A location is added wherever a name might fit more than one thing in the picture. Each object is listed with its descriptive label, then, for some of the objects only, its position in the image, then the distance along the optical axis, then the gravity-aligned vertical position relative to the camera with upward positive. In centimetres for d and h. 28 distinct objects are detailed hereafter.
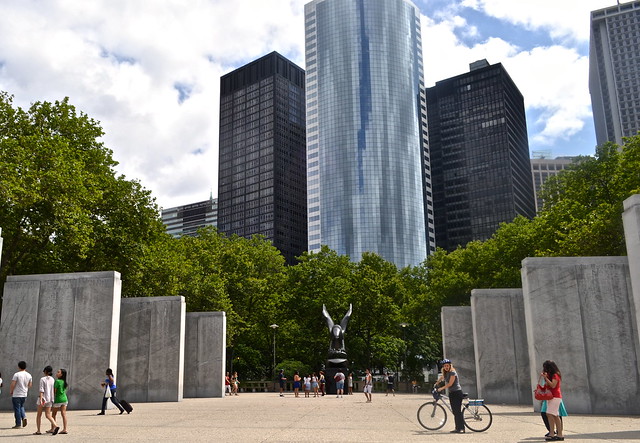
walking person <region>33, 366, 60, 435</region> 1337 -79
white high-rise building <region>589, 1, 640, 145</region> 19638 +9543
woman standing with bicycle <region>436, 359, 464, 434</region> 1352 -81
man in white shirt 1440 -69
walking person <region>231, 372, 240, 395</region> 3918 -171
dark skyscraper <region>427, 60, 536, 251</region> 16062 +5492
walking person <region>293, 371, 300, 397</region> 3522 -159
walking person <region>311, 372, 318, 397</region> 3549 -163
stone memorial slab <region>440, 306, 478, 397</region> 3097 +57
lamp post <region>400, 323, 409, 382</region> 5586 +146
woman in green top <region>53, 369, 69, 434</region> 1374 -73
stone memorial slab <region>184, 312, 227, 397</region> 3325 +14
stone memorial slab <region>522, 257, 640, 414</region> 1853 +71
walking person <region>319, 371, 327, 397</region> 3672 -154
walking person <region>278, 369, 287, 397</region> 4186 -168
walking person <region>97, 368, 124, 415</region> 1878 -90
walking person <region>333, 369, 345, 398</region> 3516 -151
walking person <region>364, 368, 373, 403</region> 2903 -152
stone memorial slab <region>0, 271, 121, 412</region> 2167 +116
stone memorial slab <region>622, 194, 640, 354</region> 1406 +263
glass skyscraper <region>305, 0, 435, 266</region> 14862 +5721
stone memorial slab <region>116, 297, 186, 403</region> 2720 +45
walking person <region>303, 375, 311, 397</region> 3550 -161
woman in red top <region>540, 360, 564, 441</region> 1162 -92
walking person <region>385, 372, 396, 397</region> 4512 -197
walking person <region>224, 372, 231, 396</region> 3843 -170
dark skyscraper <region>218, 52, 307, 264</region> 17950 +6186
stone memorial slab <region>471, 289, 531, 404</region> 2595 +32
